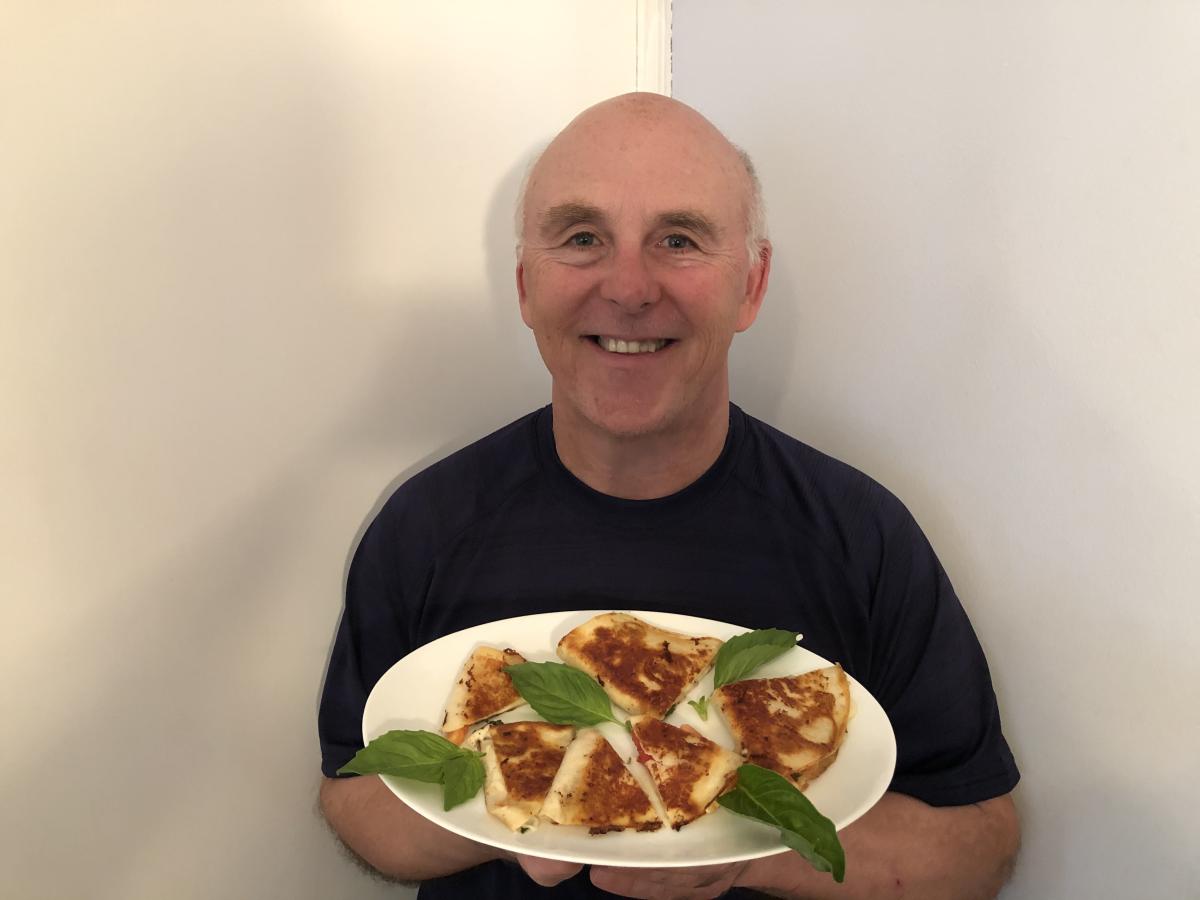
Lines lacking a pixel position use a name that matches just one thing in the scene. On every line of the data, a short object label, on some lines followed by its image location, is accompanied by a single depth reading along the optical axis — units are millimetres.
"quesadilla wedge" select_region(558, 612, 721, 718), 941
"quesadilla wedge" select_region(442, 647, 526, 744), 902
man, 1175
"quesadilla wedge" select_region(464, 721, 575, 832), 792
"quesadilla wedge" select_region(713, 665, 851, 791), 847
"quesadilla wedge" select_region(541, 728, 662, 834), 783
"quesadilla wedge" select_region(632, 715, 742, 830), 793
